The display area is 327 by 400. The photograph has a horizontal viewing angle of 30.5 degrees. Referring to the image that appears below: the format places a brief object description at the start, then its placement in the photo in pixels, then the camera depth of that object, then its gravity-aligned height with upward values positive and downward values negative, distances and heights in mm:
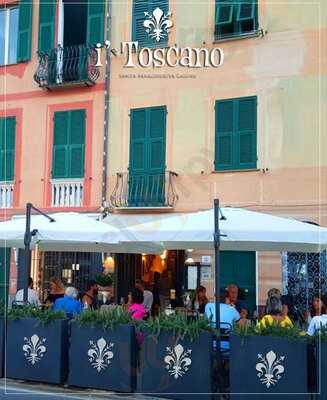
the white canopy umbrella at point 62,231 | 9562 +428
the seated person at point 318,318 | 7113 -797
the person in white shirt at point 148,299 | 12703 -867
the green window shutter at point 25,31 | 16312 +6165
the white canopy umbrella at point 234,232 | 8453 +389
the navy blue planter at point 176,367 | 7242 -1328
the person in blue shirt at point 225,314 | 8164 -765
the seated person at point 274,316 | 7195 -748
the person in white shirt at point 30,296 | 11509 -763
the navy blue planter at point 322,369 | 6621 -1210
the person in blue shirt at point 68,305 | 9420 -756
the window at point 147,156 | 14281 +2461
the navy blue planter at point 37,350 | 8086 -1274
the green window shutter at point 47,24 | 15984 +6222
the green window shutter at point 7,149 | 16172 +2889
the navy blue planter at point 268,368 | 6762 -1240
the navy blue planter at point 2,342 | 8539 -1222
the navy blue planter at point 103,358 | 7676 -1303
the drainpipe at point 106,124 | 14836 +3339
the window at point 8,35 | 16797 +6227
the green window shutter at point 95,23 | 15438 +6042
